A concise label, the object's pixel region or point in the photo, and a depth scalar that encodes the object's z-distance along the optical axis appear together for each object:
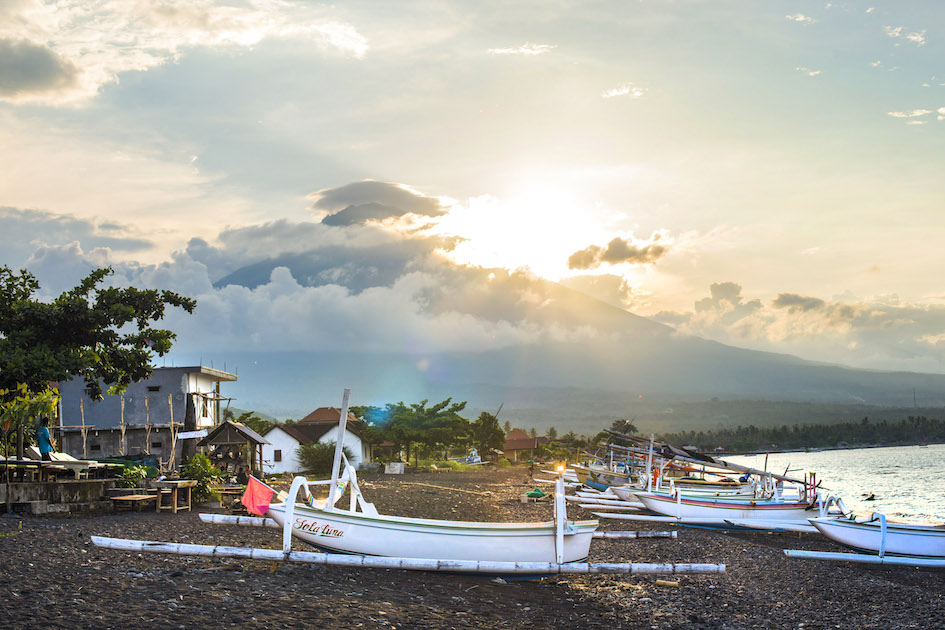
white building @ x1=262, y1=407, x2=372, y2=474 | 59.22
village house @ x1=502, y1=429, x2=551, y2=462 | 96.69
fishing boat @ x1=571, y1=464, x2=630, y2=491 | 49.03
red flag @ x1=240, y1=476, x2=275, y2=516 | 16.46
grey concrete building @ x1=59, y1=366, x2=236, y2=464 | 41.16
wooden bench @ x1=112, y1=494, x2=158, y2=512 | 22.75
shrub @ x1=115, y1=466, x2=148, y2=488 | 24.22
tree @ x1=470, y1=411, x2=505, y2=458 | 86.25
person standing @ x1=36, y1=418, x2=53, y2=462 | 23.72
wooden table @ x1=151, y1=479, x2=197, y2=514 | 23.73
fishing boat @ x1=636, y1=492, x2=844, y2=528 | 33.69
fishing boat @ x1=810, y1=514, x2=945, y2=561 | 23.62
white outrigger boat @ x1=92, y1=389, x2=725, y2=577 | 15.99
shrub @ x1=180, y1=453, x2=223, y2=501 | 25.67
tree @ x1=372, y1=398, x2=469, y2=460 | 68.69
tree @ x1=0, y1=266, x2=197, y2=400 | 22.48
